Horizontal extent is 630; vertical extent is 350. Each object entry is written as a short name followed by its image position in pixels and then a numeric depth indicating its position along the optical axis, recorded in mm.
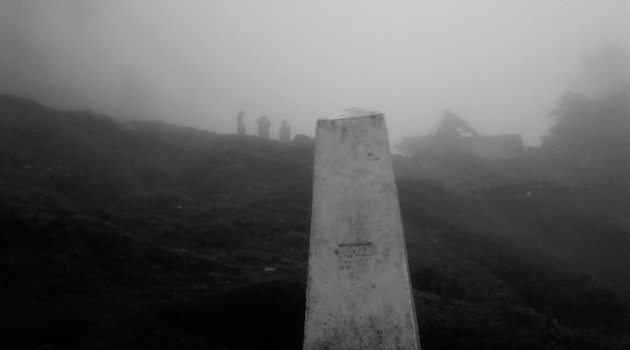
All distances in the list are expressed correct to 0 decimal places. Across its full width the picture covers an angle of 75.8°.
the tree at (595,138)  29562
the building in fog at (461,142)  46406
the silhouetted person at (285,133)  42906
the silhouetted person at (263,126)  42719
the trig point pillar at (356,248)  3332
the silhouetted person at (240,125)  40750
